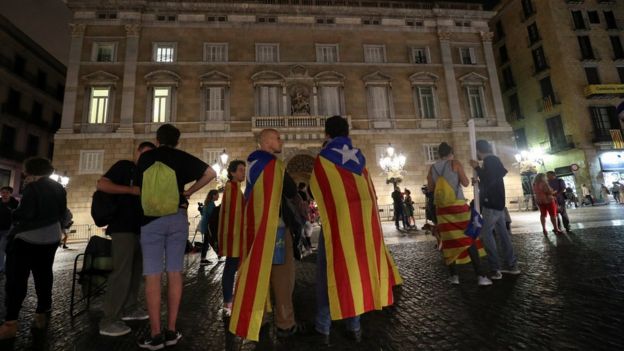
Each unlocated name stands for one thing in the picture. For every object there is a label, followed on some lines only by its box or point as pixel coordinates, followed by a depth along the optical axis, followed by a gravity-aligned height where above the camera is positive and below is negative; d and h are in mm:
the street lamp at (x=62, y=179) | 13682 +2437
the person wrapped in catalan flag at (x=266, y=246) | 2246 -227
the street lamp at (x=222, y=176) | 11989 +1892
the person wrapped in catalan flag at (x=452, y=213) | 3613 -61
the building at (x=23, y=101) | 20812 +10398
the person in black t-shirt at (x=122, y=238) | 2641 -111
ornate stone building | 17141 +8731
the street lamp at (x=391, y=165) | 11758 +1877
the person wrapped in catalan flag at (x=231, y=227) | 3143 -76
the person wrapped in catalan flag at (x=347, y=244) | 2242 -243
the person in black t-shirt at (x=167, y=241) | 2291 -139
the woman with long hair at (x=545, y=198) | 7149 +111
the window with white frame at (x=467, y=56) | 20672 +10731
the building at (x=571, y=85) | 21172 +9285
